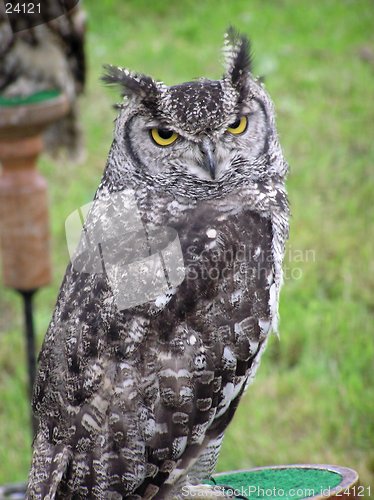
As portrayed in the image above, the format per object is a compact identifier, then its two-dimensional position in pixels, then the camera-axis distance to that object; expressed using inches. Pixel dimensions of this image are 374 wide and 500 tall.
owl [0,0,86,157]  262.5
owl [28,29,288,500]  146.7
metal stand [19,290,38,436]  251.9
